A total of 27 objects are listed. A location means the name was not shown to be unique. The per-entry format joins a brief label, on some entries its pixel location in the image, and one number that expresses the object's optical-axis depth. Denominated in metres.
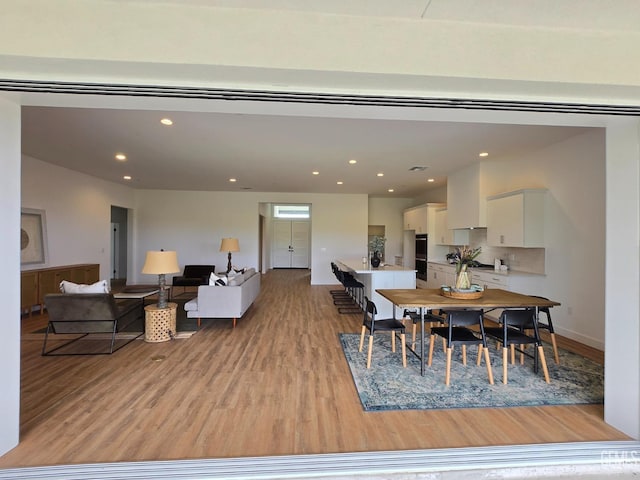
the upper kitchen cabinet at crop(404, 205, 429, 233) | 7.81
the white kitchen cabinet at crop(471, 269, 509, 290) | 4.78
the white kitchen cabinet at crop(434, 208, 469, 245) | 6.71
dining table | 2.97
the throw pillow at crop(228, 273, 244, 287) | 4.88
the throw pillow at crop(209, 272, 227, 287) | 4.74
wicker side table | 4.07
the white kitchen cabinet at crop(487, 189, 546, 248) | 4.62
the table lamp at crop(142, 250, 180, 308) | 3.93
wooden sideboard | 5.03
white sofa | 4.64
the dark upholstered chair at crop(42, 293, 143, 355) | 3.59
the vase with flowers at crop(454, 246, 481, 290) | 3.30
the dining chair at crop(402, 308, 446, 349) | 3.63
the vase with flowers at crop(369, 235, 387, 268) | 5.41
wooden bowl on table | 3.15
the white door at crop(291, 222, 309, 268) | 13.22
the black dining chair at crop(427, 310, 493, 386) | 2.82
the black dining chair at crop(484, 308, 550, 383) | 2.86
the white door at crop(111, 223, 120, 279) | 9.64
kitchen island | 5.10
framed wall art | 5.33
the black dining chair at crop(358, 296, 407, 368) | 3.20
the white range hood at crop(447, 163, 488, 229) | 5.57
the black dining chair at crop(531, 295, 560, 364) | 3.14
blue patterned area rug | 2.54
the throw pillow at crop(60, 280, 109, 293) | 3.77
